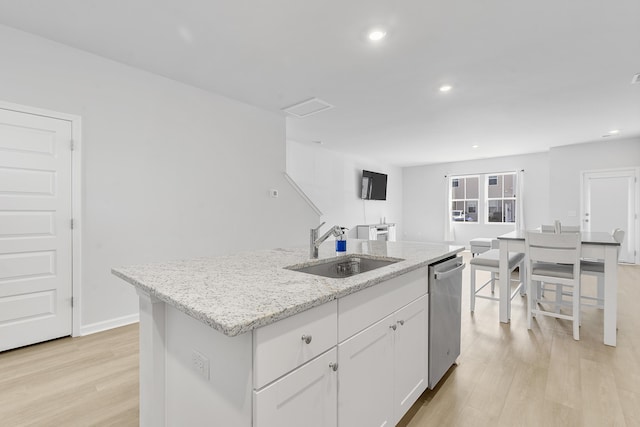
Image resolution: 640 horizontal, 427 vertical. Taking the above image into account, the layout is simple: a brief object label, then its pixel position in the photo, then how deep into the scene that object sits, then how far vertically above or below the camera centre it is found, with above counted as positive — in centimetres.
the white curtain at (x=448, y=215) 866 -10
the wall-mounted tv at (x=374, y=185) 789 +68
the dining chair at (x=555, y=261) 265 -44
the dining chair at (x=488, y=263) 321 -55
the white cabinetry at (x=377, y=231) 739 -51
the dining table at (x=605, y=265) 256 -48
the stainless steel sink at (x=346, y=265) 180 -34
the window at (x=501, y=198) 784 +37
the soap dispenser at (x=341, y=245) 211 -24
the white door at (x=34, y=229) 243 -16
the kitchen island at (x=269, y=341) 91 -48
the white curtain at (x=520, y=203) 750 +22
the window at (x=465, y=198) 843 +38
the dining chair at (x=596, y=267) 291 -53
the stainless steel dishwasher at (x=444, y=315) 184 -67
